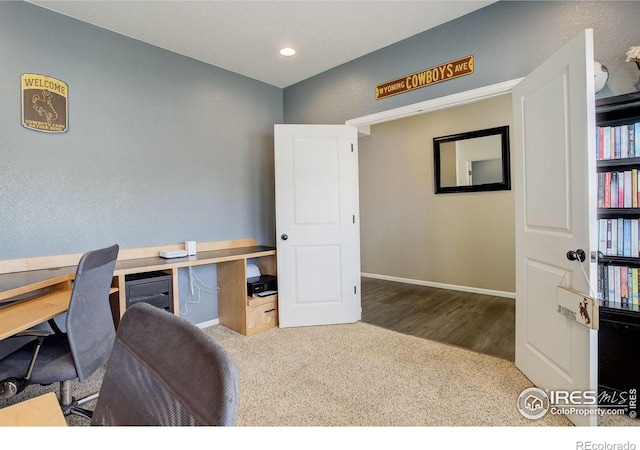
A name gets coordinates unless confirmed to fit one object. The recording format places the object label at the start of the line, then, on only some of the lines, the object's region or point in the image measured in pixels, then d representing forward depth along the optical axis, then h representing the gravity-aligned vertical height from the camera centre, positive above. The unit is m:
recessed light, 2.99 +1.61
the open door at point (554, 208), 1.54 +0.03
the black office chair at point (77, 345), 1.44 -0.63
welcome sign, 2.26 +0.89
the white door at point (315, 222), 3.15 -0.04
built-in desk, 1.69 -0.45
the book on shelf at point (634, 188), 1.78 +0.13
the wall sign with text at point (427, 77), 2.54 +1.20
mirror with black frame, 4.00 +0.72
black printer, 3.11 -0.65
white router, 2.74 -0.28
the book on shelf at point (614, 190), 1.84 +0.13
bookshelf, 1.72 -0.19
